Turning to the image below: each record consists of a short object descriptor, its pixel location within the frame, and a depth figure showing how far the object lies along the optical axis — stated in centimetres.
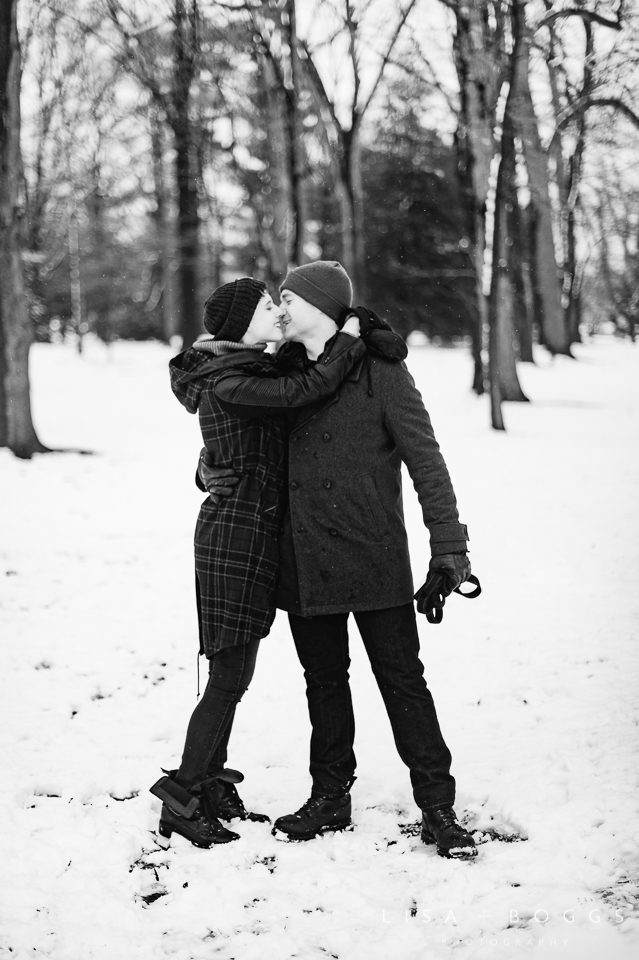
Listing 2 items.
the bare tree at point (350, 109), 1481
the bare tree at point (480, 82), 1226
